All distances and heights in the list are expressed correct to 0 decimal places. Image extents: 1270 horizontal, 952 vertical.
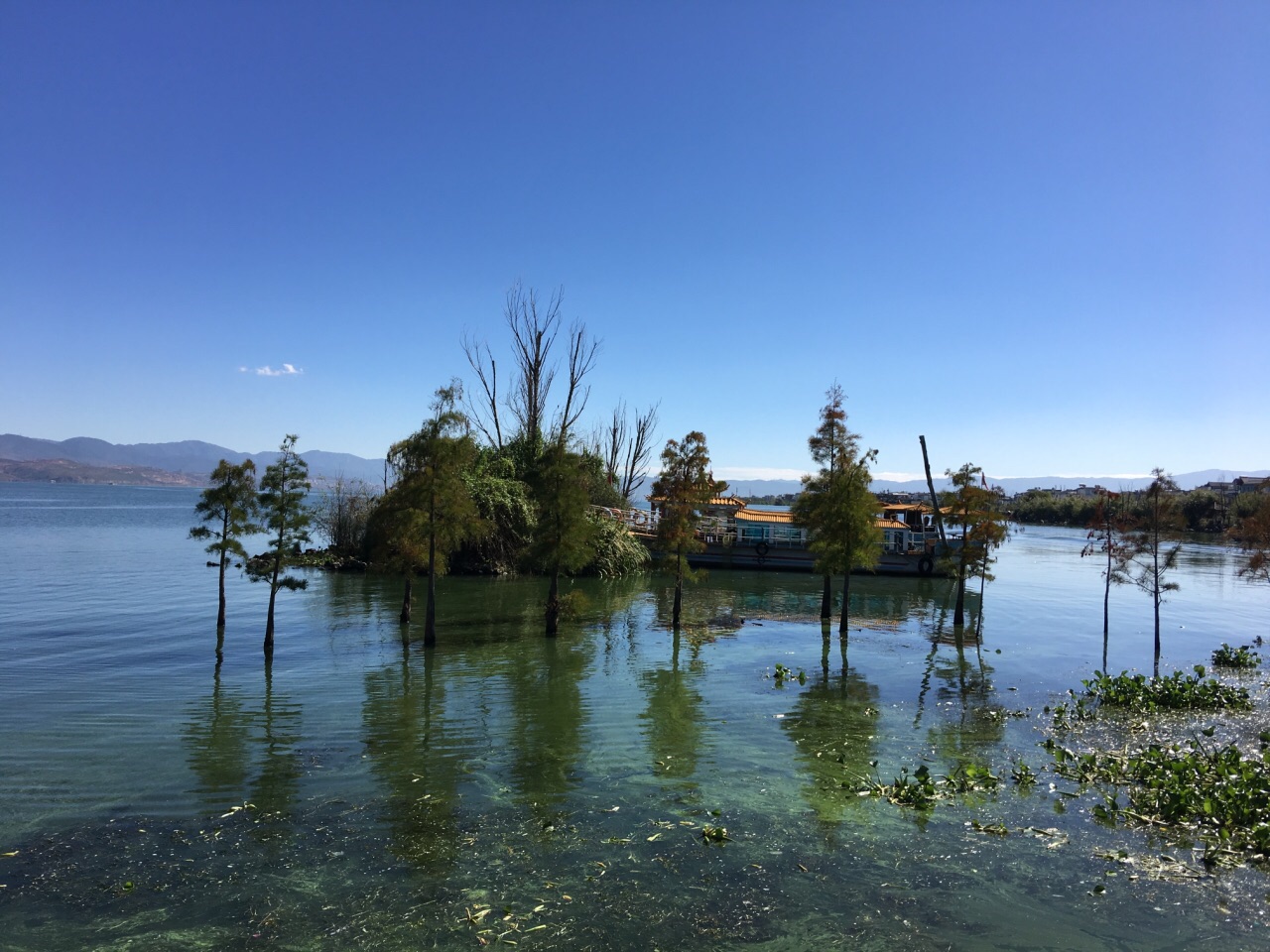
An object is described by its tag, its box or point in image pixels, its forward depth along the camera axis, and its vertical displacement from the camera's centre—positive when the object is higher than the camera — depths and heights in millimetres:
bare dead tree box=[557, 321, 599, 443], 56250 +7899
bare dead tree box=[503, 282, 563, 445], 54562 +8109
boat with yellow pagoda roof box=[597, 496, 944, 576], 50781 -2922
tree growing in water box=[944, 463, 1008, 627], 27406 -566
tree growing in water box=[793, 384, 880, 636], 28062 -169
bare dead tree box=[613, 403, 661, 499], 71000 +3306
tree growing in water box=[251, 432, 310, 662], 21203 -717
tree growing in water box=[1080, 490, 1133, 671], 25359 -568
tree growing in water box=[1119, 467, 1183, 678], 24484 -250
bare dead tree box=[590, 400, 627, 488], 64931 +3892
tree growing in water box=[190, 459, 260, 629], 20734 -630
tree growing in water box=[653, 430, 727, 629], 26953 +266
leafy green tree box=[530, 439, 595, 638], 24578 -634
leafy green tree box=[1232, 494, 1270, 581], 24703 -806
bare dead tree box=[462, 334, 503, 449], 52750 +5773
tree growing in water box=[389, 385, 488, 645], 22844 -46
